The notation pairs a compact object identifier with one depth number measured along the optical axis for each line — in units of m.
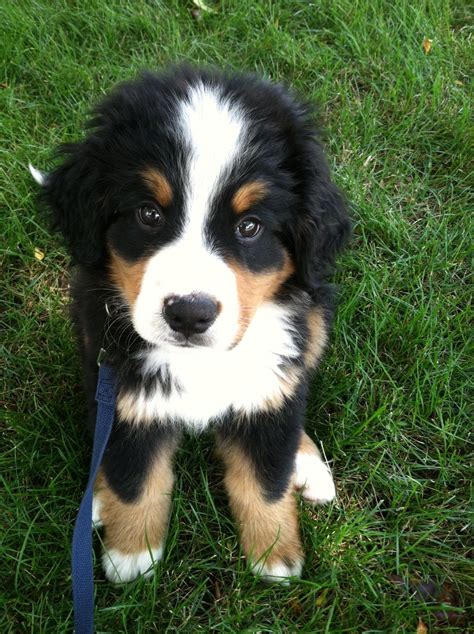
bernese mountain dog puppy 0.38
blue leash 0.39
